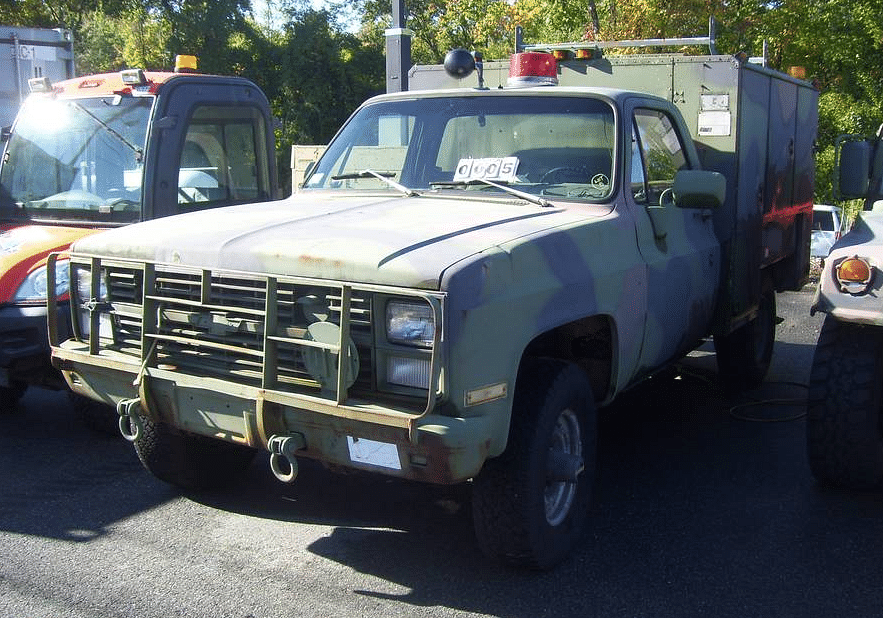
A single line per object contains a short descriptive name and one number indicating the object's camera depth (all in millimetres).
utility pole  9977
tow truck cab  6020
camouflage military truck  3424
